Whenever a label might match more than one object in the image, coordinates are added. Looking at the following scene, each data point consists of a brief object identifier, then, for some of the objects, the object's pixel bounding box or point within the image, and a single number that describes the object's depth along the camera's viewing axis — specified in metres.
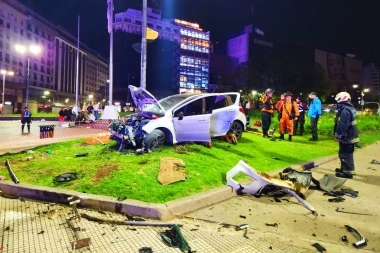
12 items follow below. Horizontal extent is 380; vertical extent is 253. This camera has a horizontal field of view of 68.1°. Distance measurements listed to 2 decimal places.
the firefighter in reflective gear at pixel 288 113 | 10.80
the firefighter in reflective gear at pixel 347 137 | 7.00
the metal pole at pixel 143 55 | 10.52
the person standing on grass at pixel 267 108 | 10.79
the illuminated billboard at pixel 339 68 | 102.00
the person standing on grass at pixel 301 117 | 12.99
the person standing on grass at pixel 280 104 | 11.17
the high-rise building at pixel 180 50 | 96.44
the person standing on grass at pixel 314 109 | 11.55
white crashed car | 7.52
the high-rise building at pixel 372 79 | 119.75
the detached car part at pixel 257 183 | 5.22
